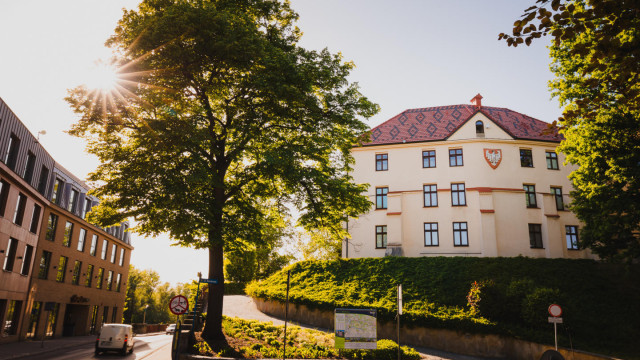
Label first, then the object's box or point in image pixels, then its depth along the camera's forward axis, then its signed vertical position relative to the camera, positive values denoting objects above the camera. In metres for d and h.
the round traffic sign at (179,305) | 13.33 -0.85
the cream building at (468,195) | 33.94 +8.26
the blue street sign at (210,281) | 15.18 +0.00
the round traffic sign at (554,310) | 16.27 -0.76
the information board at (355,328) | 14.35 -1.54
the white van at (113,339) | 18.61 -2.86
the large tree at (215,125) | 14.58 +6.37
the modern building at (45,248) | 23.52 +2.13
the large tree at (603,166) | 18.98 +6.29
